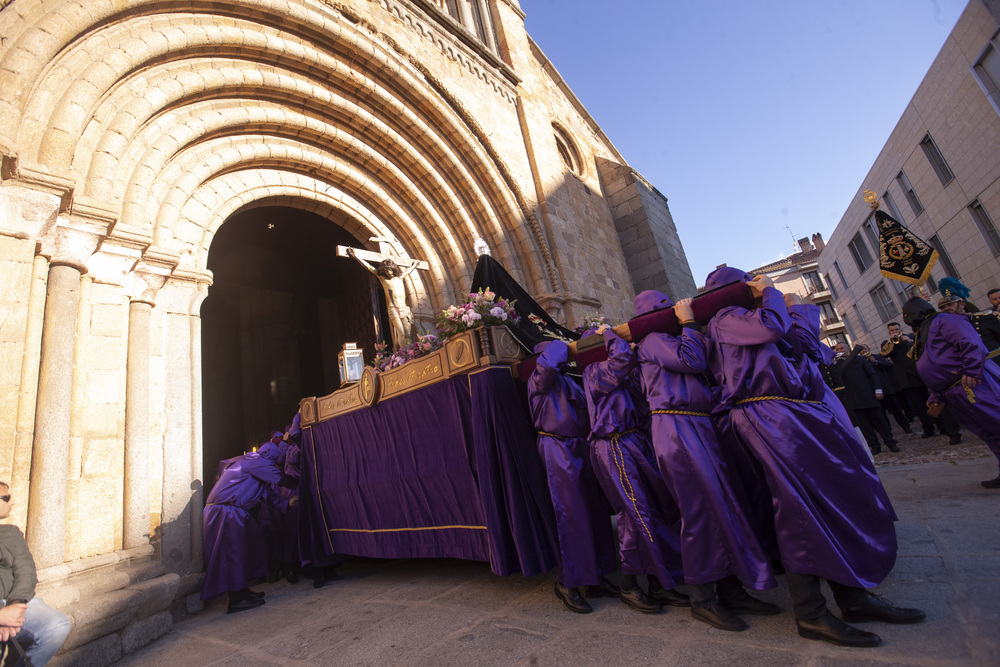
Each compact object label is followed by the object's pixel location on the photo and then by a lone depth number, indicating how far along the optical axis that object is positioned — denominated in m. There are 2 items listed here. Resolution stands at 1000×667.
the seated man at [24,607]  2.62
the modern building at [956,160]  12.77
